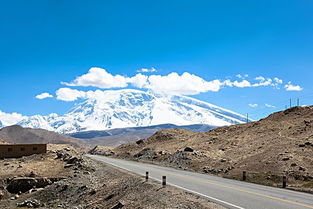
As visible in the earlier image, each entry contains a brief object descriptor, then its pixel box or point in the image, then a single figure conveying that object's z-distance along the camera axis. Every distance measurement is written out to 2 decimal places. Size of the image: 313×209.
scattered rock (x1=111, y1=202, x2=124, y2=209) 21.99
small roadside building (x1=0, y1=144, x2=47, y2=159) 57.00
